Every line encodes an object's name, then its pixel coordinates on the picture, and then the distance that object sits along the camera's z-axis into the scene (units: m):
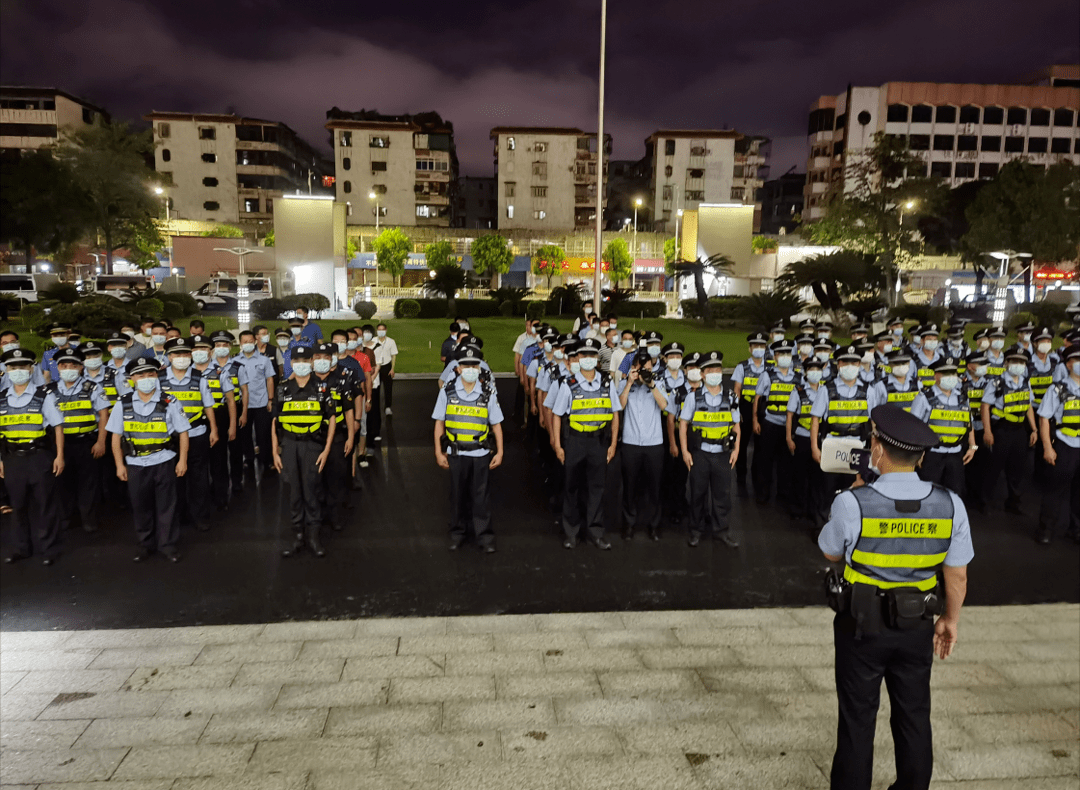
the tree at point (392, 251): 51.19
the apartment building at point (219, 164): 71.31
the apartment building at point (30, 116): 69.38
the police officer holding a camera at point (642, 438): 7.49
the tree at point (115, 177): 47.03
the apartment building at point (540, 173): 73.06
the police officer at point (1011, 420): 8.30
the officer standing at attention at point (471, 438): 7.02
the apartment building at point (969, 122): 74.06
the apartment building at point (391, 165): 71.25
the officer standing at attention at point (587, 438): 7.27
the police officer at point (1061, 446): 7.46
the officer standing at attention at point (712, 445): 7.28
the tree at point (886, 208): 37.25
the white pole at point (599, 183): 19.14
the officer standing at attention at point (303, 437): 7.02
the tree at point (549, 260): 55.47
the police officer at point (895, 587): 3.30
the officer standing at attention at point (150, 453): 6.69
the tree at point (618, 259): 53.84
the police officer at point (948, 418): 7.71
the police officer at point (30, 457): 6.71
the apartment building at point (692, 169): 77.00
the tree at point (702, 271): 33.38
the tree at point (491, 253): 53.12
